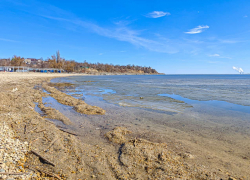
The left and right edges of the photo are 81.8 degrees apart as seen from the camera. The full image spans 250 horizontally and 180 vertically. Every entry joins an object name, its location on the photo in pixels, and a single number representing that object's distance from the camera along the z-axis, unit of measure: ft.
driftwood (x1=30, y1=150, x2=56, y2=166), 13.87
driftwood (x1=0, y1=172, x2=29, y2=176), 11.16
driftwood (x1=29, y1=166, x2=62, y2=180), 12.44
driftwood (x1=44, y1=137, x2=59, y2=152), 15.95
